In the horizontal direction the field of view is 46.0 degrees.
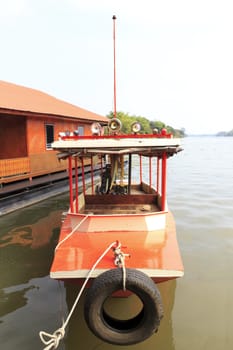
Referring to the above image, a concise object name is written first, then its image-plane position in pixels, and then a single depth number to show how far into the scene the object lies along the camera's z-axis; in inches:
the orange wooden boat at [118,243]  134.0
